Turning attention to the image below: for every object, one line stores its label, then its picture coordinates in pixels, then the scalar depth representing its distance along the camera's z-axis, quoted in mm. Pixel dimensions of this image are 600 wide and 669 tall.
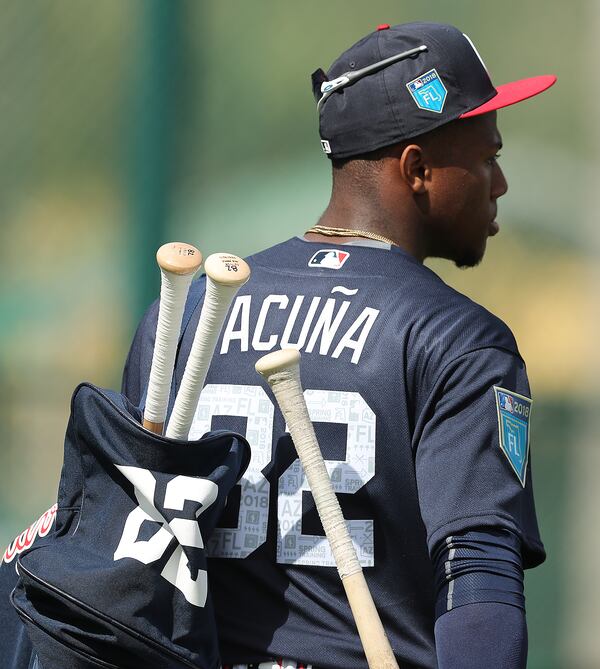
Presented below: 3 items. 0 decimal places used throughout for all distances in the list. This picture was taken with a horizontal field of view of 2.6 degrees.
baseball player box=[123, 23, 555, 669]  15359
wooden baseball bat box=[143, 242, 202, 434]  15330
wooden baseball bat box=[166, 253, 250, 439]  15326
